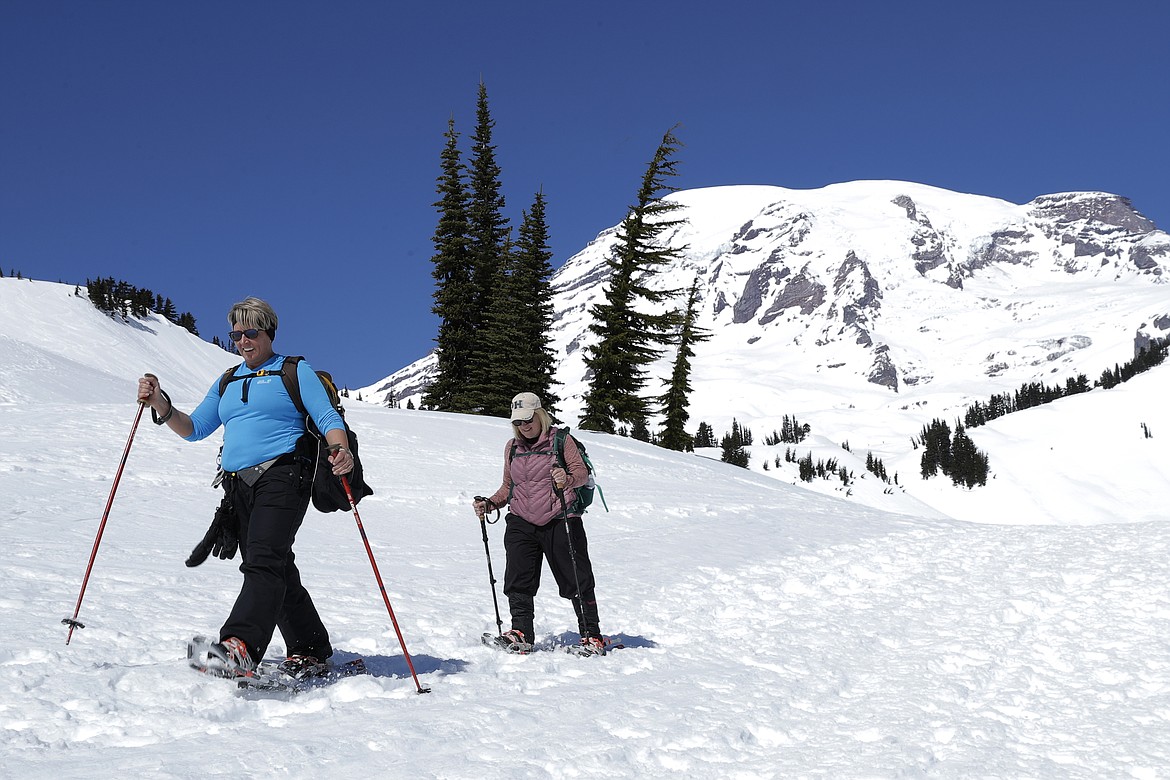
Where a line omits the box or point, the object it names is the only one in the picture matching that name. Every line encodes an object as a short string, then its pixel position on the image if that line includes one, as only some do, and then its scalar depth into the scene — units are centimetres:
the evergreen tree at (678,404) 4975
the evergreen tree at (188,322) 6890
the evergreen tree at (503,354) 3638
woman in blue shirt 493
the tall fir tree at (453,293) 3866
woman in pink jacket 723
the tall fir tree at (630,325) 3691
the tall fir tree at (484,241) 3844
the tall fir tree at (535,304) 3662
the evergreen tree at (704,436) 13488
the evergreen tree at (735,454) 10648
